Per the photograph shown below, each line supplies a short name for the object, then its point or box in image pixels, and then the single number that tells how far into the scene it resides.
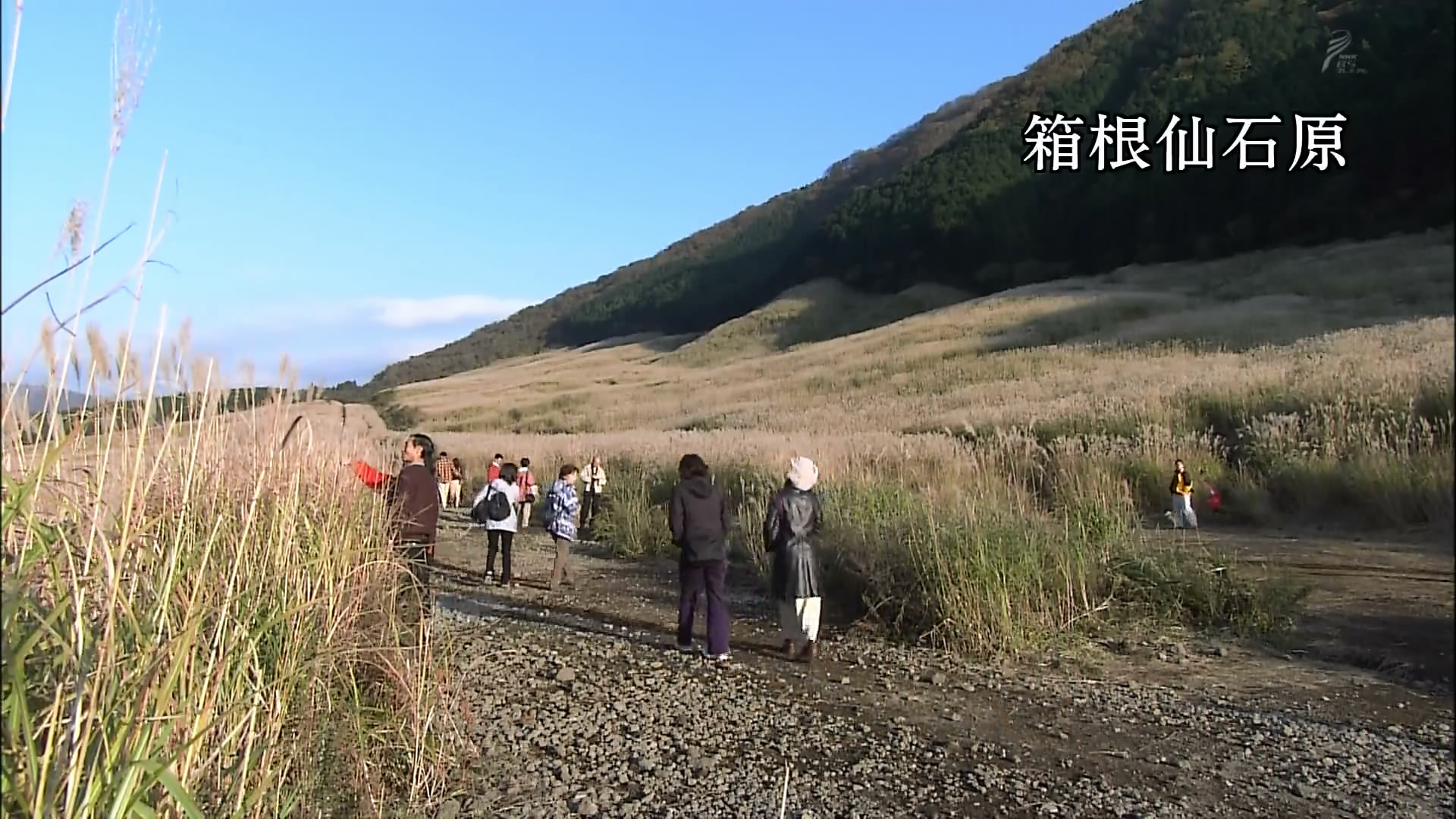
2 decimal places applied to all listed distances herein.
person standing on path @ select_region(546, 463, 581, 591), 10.83
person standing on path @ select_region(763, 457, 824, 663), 7.44
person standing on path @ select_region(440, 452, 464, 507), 21.56
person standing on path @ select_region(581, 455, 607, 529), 17.09
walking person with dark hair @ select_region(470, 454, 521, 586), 11.21
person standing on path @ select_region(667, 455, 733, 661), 7.87
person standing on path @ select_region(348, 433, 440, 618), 7.17
